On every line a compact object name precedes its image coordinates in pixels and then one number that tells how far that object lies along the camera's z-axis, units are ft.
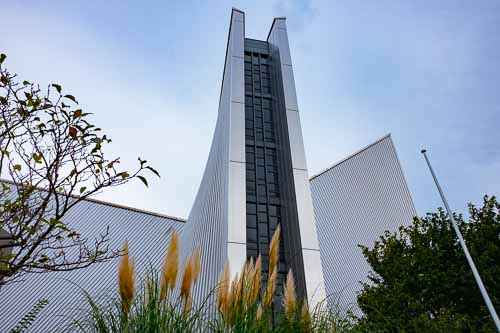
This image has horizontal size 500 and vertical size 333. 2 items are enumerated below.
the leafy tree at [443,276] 23.99
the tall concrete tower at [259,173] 20.76
